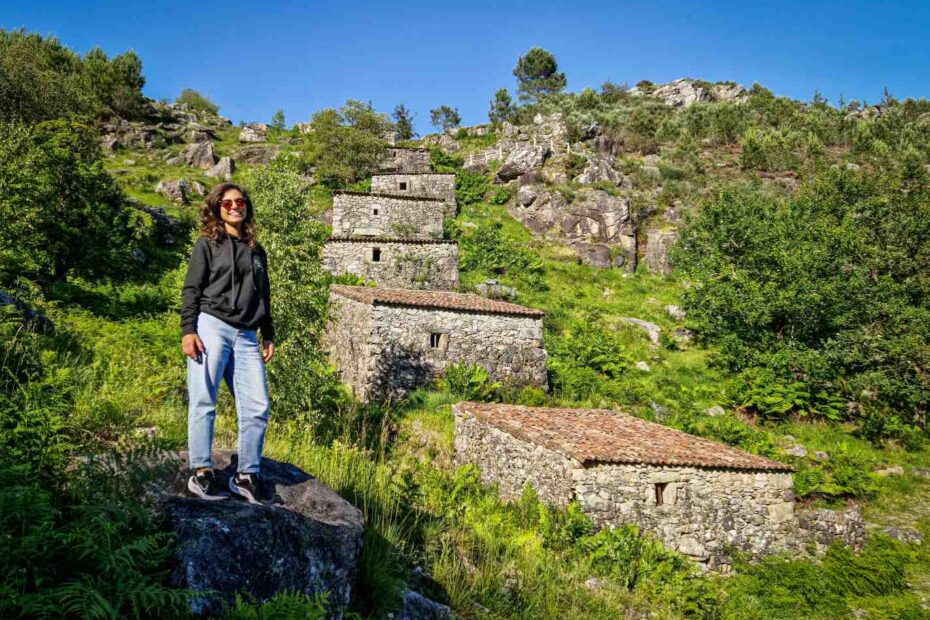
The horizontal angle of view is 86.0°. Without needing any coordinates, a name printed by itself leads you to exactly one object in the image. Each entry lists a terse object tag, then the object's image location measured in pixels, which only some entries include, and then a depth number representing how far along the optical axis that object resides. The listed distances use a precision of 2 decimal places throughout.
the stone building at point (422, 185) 32.94
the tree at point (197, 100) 62.94
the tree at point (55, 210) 13.96
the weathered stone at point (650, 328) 22.71
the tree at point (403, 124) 54.22
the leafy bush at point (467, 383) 15.70
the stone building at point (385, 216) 25.84
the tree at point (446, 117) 60.22
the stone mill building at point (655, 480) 9.58
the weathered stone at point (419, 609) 3.75
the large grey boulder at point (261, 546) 2.73
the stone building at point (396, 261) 22.47
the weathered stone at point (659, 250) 31.23
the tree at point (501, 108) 60.27
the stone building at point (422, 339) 15.70
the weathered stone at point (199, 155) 39.31
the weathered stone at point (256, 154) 42.22
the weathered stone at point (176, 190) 30.33
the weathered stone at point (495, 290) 23.72
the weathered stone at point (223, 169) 37.69
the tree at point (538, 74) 67.94
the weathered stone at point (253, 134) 48.87
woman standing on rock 3.63
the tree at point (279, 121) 55.66
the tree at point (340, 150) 35.06
